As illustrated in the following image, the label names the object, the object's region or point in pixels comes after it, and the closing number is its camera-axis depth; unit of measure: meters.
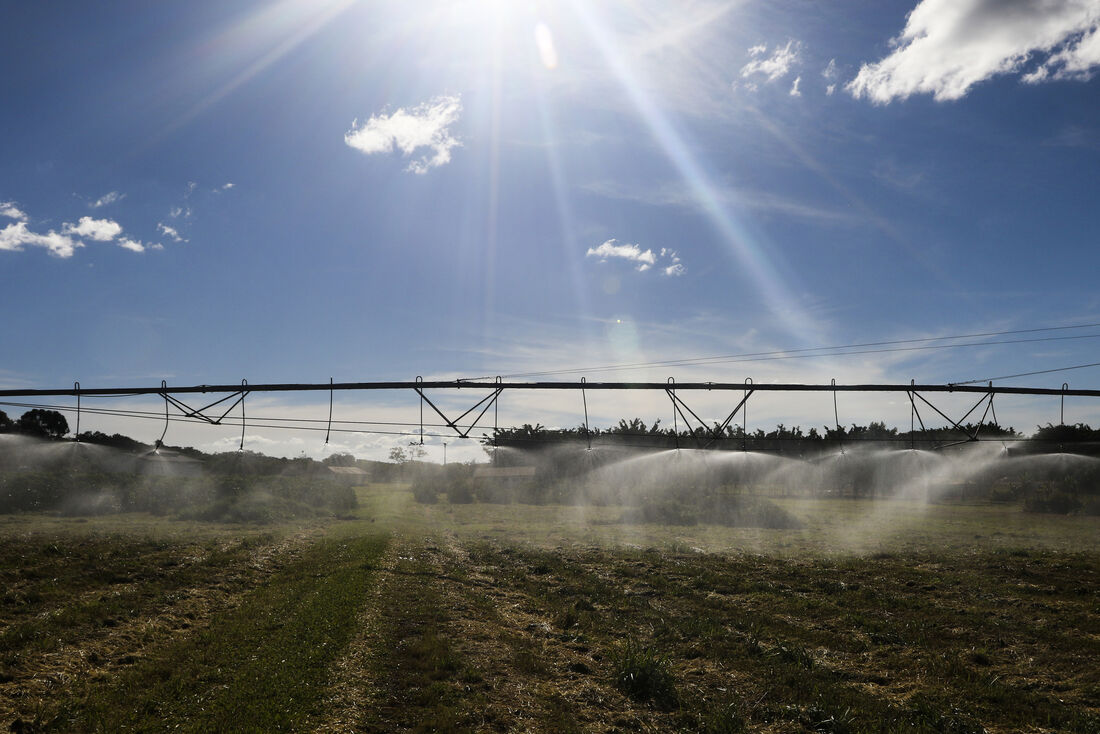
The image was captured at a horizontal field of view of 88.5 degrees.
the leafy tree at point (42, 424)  81.62
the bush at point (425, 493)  88.06
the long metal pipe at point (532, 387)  23.05
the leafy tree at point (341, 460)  143.82
